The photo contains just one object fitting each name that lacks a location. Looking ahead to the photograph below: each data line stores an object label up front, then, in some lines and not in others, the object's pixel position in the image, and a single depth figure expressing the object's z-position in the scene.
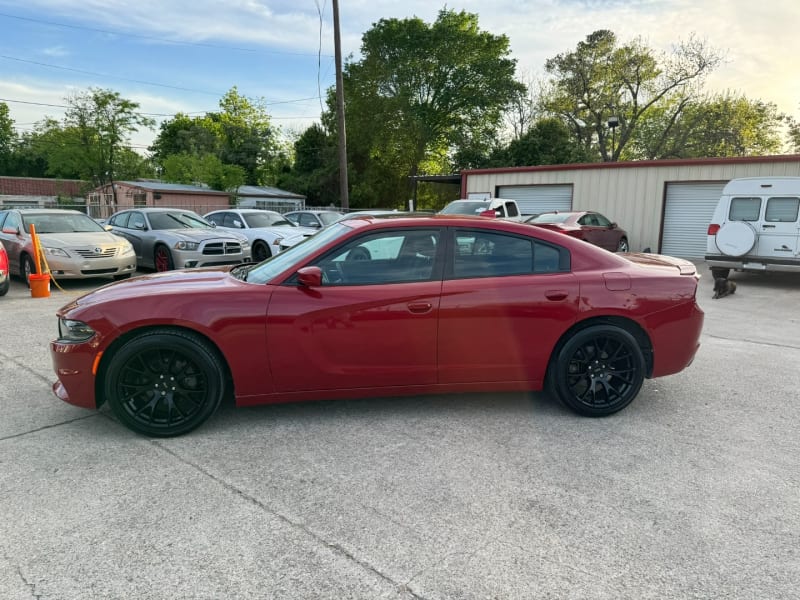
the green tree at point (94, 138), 38.06
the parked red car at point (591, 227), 14.47
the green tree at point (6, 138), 65.25
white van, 11.02
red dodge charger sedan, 3.60
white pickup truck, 14.73
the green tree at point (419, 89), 40.88
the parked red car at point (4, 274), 8.59
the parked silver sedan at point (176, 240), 11.07
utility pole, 19.67
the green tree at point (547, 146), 34.88
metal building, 16.58
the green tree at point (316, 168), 42.72
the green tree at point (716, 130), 38.56
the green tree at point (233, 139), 54.78
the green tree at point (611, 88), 38.38
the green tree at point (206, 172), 40.16
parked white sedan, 12.77
